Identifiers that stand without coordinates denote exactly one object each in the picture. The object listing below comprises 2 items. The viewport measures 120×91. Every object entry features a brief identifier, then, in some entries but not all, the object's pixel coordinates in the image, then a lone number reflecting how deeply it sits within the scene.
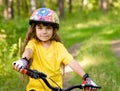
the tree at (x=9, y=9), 34.30
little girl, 4.91
